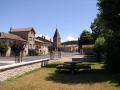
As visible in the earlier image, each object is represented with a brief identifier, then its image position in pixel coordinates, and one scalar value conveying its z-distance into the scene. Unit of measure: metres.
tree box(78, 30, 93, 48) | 44.95
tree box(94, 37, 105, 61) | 17.96
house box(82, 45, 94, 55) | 36.08
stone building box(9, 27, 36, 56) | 37.98
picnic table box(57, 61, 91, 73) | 9.74
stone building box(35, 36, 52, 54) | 42.70
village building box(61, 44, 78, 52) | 70.34
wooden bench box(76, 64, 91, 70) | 9.76
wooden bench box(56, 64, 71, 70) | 9.80
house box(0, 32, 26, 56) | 30.12
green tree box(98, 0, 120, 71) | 8.79
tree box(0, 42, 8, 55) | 28.60
